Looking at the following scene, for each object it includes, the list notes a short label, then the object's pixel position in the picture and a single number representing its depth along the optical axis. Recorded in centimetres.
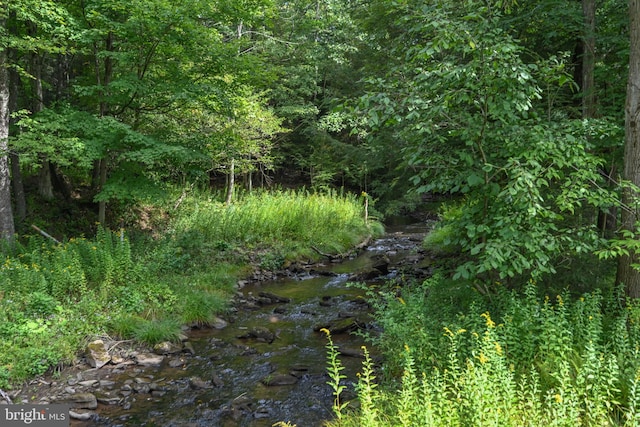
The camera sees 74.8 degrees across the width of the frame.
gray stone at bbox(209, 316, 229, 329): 800
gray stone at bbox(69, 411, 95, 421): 493
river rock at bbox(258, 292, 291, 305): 947
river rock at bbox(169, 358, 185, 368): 634
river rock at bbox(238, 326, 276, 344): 735
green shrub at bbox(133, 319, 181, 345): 683
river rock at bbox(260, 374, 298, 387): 578
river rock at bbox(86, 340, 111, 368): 613
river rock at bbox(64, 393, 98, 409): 515
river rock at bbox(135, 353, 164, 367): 638
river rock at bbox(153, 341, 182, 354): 673
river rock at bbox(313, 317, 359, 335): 749
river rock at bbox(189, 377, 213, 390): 573
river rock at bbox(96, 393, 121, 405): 530
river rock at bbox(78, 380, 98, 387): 563
